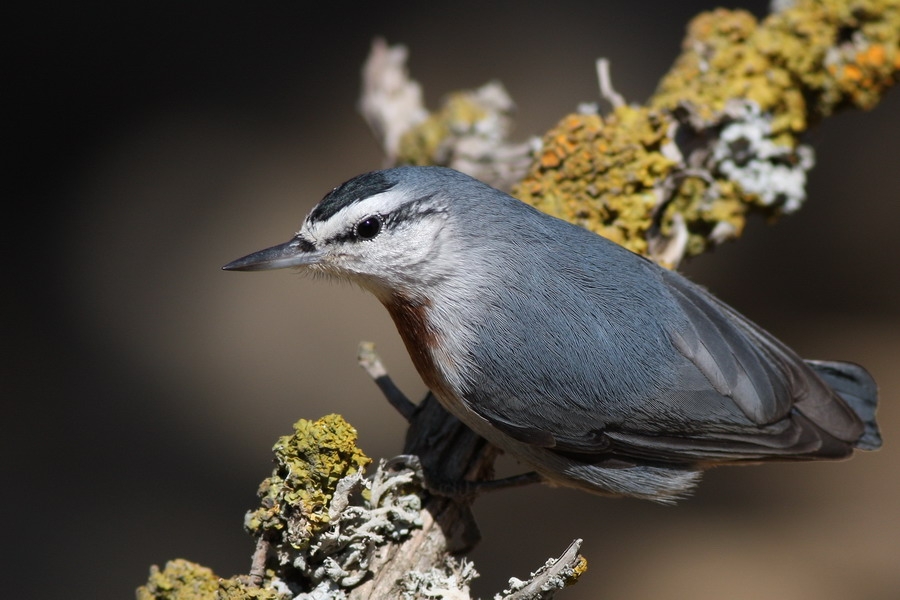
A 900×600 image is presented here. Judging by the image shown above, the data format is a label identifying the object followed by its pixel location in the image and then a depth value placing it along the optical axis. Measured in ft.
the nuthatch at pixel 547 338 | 14.23
